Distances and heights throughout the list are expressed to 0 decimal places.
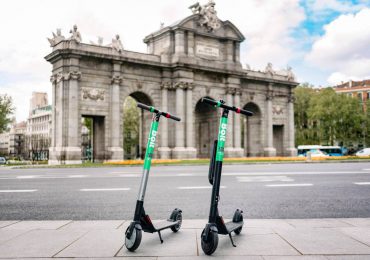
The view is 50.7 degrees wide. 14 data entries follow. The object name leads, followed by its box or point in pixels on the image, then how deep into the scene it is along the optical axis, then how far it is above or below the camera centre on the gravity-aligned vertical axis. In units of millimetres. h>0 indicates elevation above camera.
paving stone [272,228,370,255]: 4785 -1318
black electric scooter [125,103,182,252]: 4879 -1036
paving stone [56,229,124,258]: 4758 -1320
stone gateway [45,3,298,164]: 34219 +5735
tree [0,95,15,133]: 59925 +5587
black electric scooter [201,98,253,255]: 4700 -709
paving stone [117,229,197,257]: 4809 -1336
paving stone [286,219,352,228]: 6543 -1377
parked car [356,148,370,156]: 57431 -1325
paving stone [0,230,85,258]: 4793 -1313
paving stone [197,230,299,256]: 4768 -1330
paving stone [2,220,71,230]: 6590 -1370
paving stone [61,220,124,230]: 6551 -1371
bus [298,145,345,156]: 70181 -979
